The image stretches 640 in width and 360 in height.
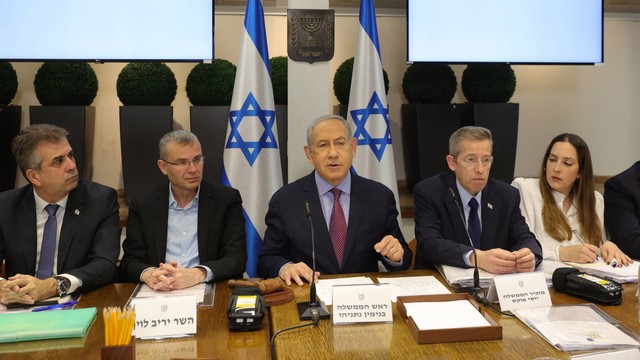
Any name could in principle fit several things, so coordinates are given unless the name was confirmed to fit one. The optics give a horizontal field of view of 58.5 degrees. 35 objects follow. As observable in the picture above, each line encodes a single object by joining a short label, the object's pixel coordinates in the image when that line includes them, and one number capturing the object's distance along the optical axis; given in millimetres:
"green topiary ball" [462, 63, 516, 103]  4129
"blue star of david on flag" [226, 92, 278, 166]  3516
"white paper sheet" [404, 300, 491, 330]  1595
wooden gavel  1930
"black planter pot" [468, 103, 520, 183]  4090
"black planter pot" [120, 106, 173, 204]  3740
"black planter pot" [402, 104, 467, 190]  4090
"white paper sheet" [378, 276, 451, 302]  1971
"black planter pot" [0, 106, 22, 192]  3756
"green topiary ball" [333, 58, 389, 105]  3988
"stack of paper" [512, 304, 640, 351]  1493
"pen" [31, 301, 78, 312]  1838
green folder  1569
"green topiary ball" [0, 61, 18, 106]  3697
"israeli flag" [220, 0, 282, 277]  3516
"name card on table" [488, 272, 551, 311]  1785
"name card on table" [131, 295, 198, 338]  1576
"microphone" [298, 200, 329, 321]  1703
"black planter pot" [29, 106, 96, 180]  3719
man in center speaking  2469
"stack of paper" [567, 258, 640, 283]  2133
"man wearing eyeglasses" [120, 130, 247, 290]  2641
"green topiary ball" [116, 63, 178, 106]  3736
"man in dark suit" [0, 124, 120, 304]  2377
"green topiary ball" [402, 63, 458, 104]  4117
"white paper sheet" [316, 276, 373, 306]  1947
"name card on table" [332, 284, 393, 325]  1681
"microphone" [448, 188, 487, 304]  1835
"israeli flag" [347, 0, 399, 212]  3638
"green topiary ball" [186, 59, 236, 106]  3803
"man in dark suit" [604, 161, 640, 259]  2859
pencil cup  1343
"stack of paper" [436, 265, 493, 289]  2061
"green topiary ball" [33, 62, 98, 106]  3740
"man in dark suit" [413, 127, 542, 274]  2549
